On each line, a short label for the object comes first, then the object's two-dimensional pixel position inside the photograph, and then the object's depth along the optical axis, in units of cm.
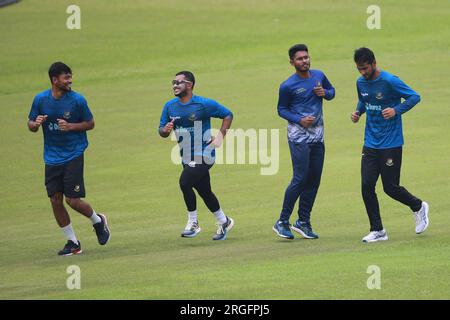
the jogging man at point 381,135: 1457
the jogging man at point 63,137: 1483
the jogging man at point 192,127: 1541
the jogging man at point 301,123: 1522
